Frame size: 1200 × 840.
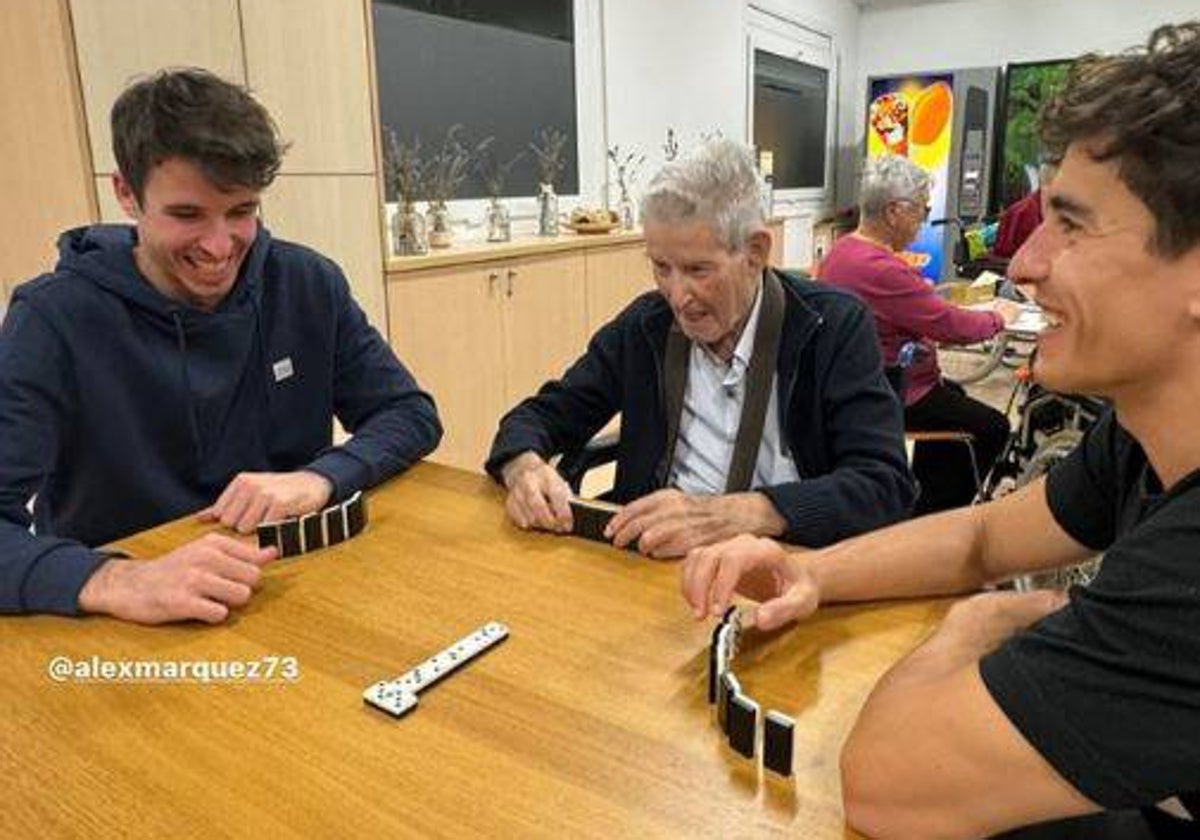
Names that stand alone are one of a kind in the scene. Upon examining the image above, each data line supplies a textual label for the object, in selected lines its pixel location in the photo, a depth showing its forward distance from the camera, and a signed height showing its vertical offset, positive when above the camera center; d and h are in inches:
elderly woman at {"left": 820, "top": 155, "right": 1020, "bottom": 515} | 118.1 -13.5
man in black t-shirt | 24.2 -11.9
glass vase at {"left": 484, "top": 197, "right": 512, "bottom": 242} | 162.2 -2.5
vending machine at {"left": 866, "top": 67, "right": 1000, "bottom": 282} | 286.4 +20.7
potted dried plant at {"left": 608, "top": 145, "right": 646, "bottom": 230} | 195.3 +6.9
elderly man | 56.8 -13.9
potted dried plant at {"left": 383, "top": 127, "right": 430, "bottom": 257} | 141.0 +3.1
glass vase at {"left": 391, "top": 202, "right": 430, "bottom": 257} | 140.6 -3.5
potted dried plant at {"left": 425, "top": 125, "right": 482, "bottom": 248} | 150.5 +5.4
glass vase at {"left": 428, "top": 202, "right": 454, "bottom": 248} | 149.3 -3.2
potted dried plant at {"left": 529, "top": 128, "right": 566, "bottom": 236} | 172.9 +7.6
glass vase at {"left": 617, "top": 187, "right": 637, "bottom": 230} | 193.0 -1.4
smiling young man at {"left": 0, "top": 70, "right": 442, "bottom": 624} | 54.0 -9.7
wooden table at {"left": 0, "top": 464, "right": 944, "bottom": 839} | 28.4 -18.9
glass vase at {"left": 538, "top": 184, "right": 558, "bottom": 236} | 172.4 -0.7
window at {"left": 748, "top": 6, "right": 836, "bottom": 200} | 260.5 +31.7
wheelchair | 106.3 -31.3
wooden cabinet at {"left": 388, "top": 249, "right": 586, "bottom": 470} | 134.6 -20.5
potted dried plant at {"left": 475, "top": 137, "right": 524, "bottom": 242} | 162.4 +4.5
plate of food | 174.4 -3.0
